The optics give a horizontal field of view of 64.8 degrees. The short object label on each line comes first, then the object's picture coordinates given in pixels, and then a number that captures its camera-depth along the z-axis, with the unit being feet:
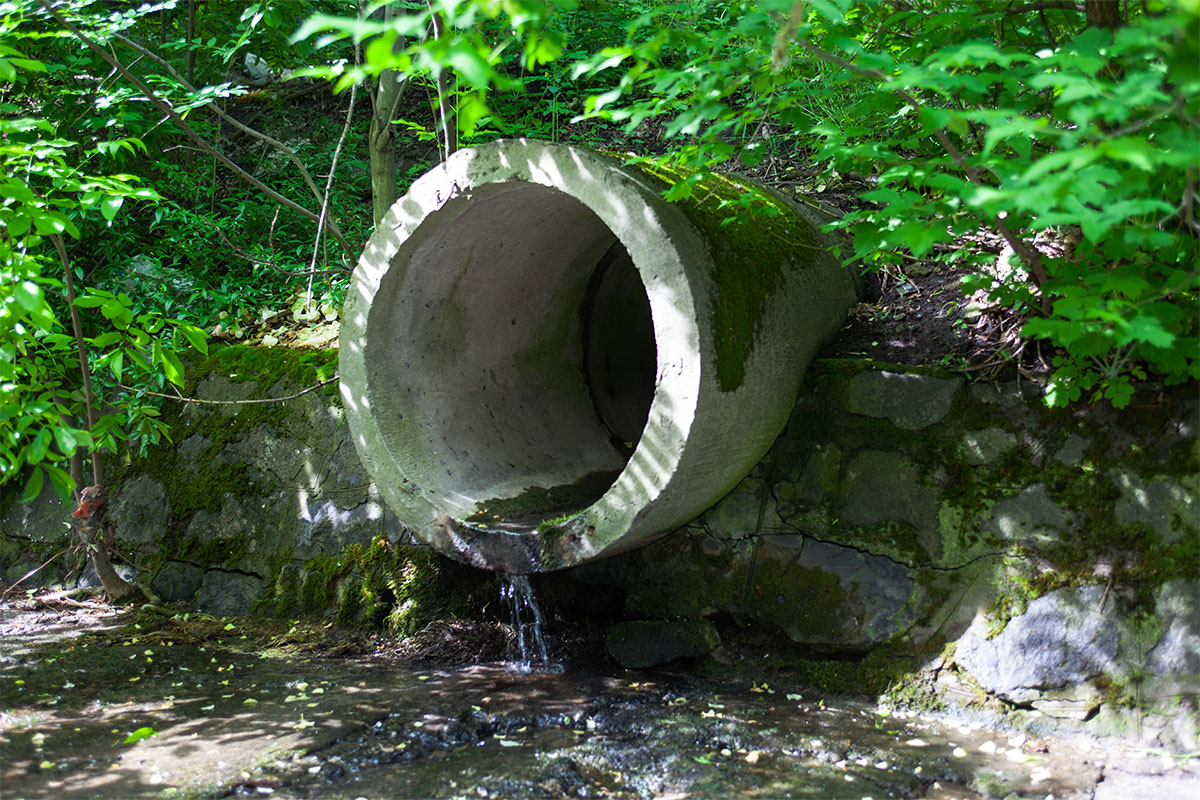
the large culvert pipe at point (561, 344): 9.68
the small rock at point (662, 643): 11.55
